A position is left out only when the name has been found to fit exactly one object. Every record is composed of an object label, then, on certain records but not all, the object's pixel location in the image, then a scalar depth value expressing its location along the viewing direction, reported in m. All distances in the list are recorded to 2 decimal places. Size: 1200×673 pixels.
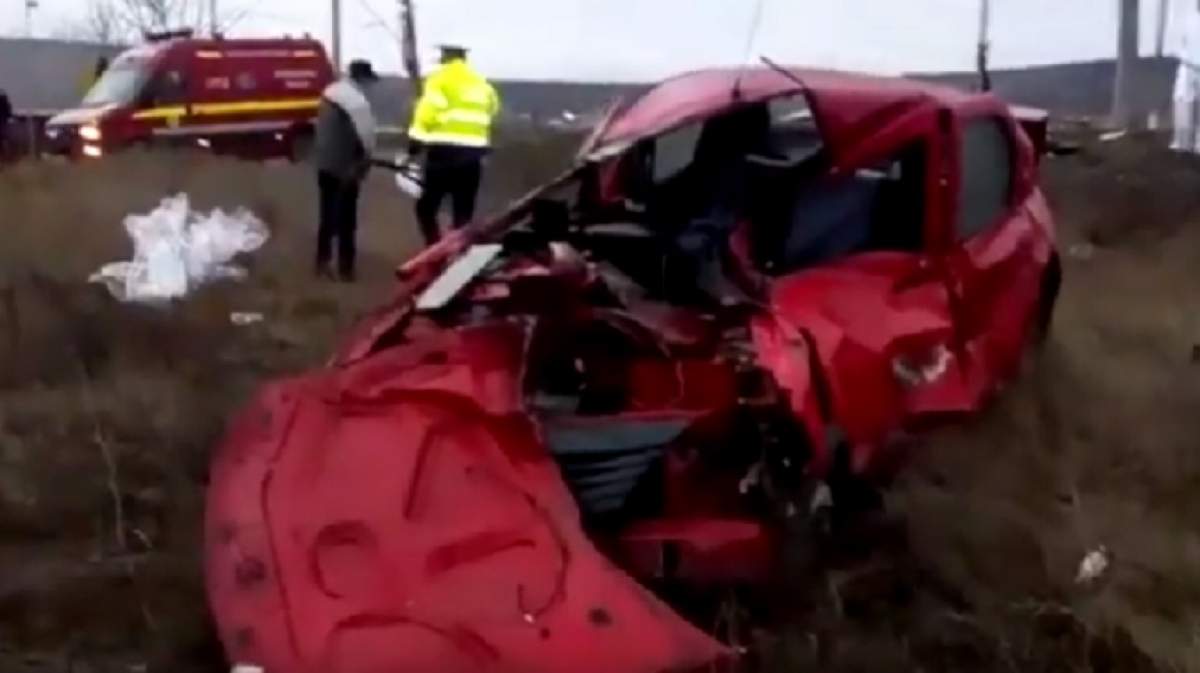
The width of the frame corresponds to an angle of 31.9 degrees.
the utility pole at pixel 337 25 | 42.34
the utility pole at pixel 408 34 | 38.62
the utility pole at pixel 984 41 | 19.15
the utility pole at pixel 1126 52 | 30.02
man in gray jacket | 12.88
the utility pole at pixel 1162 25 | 35.82
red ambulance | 21.69
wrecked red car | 5.54
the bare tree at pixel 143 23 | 52.28
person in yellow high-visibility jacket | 13.27
